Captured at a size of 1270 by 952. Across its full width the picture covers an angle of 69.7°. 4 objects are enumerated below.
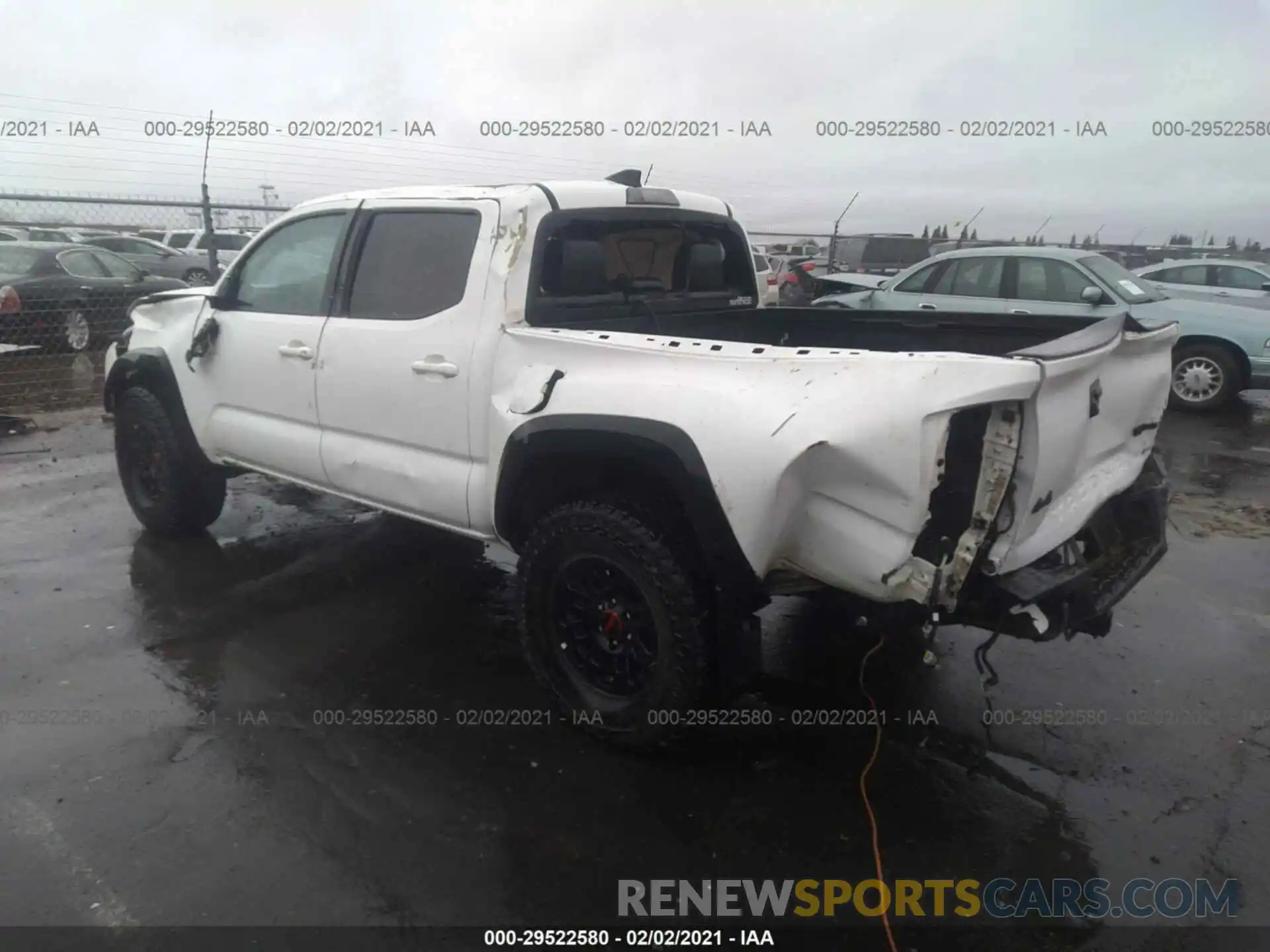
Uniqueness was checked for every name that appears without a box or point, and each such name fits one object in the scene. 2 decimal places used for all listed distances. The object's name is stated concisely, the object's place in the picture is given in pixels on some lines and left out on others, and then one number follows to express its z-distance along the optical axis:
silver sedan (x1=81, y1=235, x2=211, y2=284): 15.76
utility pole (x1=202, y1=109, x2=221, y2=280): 10.52
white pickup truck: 2.57
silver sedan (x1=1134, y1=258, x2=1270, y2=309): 11.22
